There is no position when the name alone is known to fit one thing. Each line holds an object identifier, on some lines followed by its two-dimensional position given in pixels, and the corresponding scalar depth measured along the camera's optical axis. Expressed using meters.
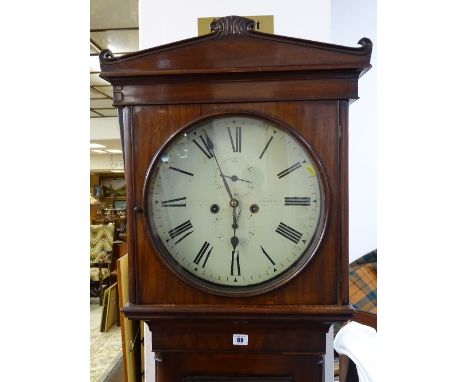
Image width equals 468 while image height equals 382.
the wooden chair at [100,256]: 3.72
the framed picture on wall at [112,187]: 10.80
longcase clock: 0.57
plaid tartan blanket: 1.37
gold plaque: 0.82
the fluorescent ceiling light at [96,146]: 5.22
